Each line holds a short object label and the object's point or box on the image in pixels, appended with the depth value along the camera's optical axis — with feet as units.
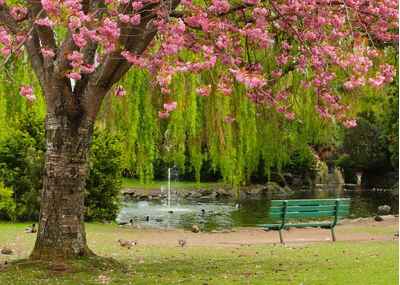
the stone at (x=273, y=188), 126.47
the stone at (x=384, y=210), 88.89
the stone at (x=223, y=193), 117.03
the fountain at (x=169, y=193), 101.19
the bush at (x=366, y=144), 142.20
